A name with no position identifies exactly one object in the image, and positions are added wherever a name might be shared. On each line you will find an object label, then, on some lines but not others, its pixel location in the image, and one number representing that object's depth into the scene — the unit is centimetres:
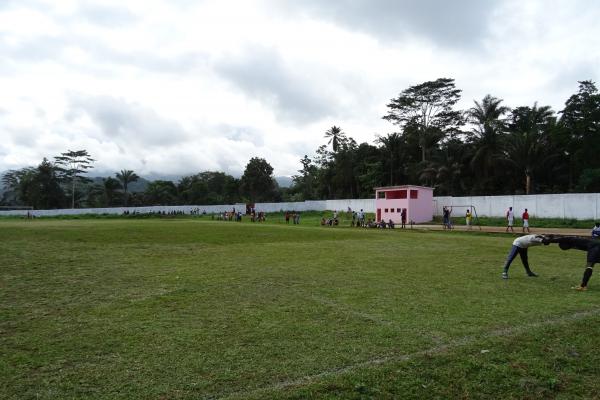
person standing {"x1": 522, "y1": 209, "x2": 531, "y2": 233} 2674
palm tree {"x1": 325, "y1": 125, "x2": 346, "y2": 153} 7081
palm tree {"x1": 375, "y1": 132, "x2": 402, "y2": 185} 5841
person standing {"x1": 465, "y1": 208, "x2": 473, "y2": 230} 3078
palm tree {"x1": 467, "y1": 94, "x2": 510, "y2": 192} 4678
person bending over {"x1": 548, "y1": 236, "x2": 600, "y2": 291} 827
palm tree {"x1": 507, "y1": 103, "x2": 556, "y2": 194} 4244
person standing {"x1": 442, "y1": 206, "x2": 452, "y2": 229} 3135
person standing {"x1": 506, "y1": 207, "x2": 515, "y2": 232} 2725
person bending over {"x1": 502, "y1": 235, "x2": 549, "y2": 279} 913
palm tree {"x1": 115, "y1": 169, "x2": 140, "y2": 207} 7600
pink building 3794
